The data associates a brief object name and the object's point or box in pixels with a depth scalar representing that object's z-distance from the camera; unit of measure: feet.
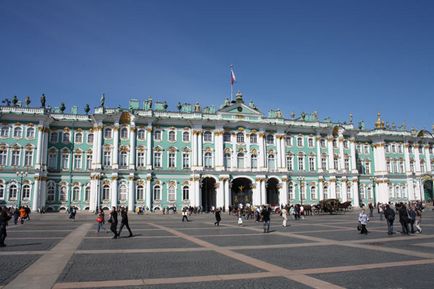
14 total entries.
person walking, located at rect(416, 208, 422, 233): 78.13
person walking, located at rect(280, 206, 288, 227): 101.40
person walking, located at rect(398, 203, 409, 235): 75.61
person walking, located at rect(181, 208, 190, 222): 125.96
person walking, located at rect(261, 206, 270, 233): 82.74
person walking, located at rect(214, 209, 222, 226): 102.63
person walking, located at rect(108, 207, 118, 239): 72.64
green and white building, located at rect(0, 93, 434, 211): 182.19
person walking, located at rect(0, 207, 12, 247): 58.69
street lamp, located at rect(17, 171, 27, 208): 174.95
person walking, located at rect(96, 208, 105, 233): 86.53
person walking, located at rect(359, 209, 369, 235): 77.41
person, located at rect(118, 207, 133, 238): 73.80
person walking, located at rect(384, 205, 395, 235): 74.49
